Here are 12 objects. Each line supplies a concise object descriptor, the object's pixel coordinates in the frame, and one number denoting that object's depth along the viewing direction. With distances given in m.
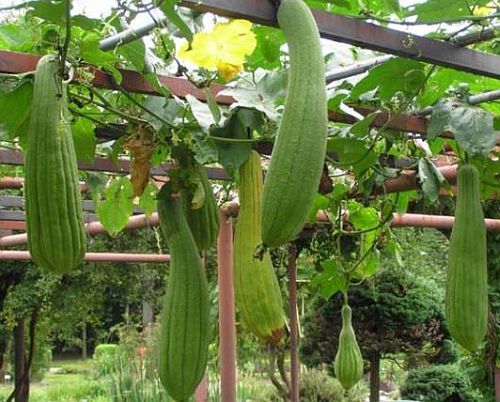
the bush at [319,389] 6.48
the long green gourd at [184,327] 1.20
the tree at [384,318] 6.23
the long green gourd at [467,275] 1.42
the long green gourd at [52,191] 1.00
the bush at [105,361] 7.34
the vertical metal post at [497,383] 4.19
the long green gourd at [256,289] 1.19
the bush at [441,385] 6.58
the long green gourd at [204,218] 1.39
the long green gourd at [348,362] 2.75
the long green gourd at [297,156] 0.90
